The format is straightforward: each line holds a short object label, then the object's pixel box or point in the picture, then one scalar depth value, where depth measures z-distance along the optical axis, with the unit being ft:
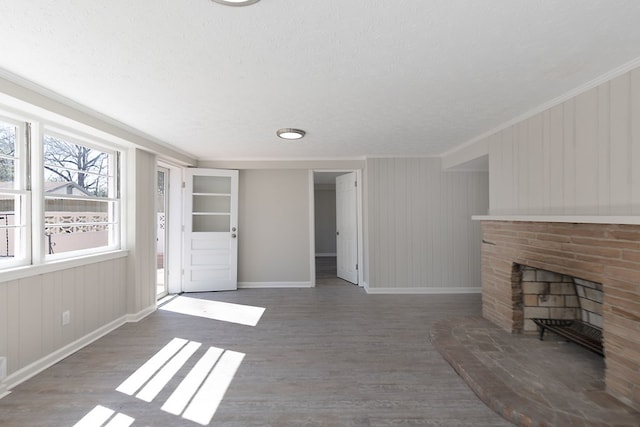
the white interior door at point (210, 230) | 16.37
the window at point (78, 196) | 9.26
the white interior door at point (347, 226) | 18.24
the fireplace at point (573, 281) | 6.30
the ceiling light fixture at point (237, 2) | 4.42
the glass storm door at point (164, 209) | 16.10
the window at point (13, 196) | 7.88
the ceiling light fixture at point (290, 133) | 11.27
